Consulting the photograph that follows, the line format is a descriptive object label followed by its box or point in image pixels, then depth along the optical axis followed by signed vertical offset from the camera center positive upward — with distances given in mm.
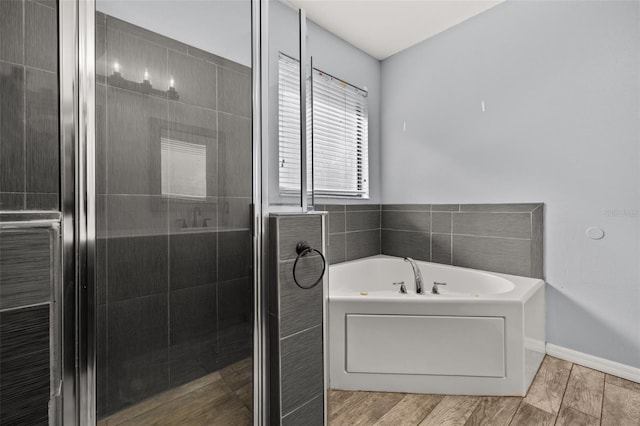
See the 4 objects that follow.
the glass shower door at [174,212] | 878 -4
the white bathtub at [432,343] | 1753 -761
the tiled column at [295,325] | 1241 -476
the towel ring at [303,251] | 1272 -173
